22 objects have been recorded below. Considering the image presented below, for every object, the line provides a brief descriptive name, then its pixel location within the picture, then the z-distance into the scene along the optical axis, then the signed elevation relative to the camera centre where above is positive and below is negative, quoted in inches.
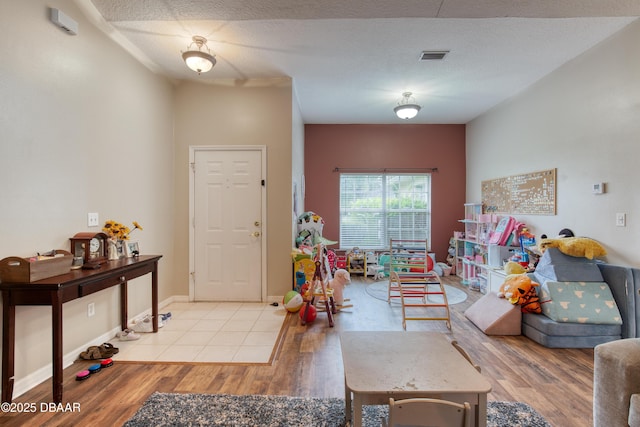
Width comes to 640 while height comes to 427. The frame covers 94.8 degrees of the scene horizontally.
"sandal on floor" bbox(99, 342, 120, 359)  95.0 -46.3
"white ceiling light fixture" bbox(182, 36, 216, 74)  111.5 +58.3
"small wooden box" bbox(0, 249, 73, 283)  70.1 -14.6
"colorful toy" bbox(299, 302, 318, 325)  123.8 -43.8
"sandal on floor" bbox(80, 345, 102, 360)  94.0 -46.5
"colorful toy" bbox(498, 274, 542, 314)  113.0 -32.7
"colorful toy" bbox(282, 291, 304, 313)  133.9 -42.0
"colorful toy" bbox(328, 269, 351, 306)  142.9 -36.5
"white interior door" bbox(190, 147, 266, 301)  152.3 -7.3
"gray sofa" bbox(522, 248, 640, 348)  102.8 -39.8
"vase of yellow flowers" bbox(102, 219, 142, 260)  103.0 -9.5
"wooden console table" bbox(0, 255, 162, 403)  70.0 -23.3
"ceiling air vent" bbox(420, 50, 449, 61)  122.5 +66.5
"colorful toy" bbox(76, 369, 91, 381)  82.7 -47.0
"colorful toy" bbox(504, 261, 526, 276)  137.1 -26.9
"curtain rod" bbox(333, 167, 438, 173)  227.9 +31.7
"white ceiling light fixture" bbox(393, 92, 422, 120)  165.8 +58.0
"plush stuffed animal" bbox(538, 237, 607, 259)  110.8 -13.5
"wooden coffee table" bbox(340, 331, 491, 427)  44.9 -27.3
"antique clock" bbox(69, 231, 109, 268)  89.3 -12.0
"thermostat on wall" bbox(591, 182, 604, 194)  114.0 +9.2
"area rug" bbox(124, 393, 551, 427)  66.0 -47.6
